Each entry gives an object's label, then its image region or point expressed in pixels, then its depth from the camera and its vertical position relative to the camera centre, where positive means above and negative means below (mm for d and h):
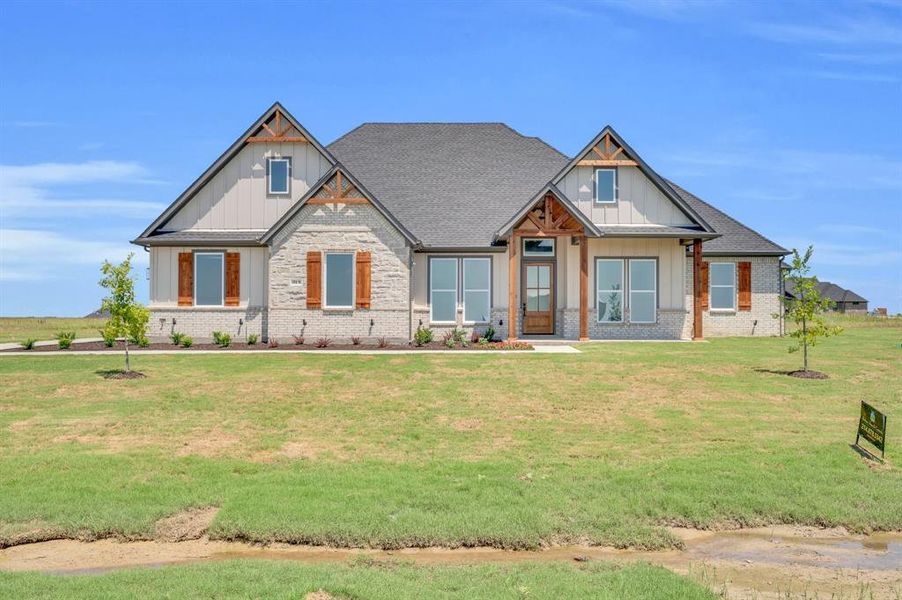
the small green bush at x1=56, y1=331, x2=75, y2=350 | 24172 -1335
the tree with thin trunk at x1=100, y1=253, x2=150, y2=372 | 18578 -16
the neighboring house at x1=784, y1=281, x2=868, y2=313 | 91812 +656
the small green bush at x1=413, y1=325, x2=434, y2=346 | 25297 -1231
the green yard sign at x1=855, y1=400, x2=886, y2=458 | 10891 -1982
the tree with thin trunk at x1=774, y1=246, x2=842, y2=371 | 18906 -3
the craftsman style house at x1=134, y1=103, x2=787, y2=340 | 25906 +1927
